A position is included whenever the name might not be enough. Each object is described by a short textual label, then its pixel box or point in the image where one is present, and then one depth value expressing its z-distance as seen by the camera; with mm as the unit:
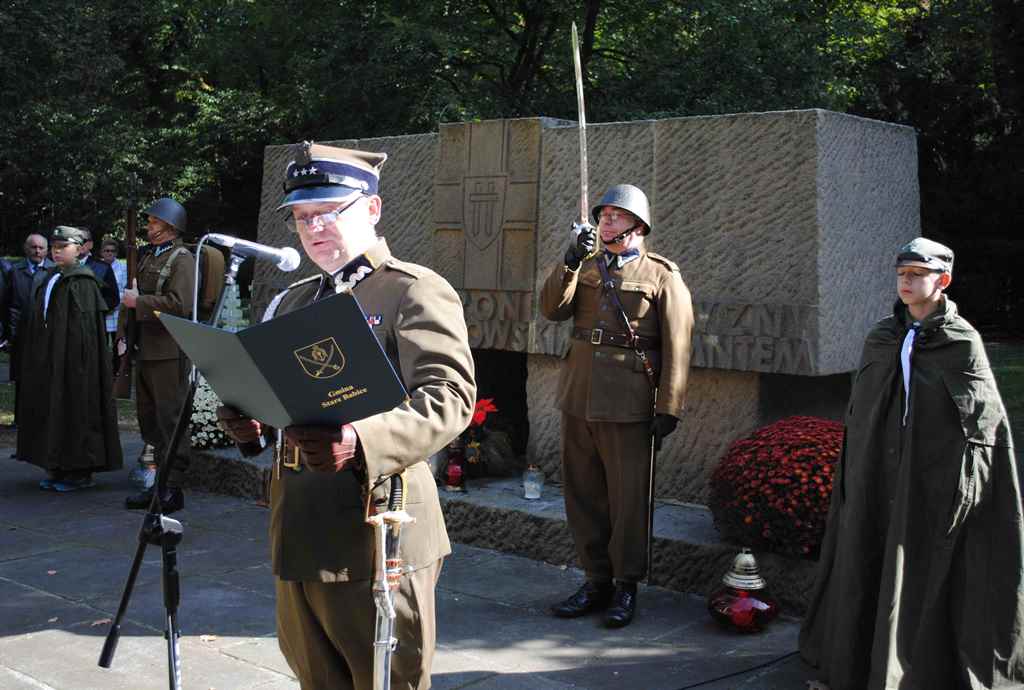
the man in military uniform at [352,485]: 2861
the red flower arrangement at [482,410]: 7058
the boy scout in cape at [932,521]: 4332
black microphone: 3188
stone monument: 6027
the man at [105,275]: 9825
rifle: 7040
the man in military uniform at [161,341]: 7578
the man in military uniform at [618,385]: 5539
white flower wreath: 8633
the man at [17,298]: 10358
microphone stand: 3445
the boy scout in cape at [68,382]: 8492
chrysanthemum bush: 5379
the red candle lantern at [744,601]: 5273
